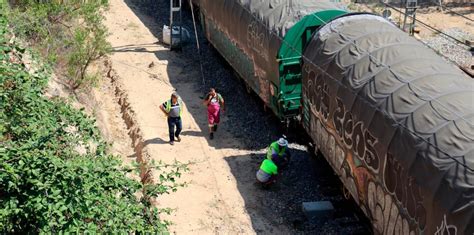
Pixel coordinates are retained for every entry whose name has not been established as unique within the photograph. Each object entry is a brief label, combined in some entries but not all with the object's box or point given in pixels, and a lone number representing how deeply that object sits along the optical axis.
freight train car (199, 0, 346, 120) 15.19
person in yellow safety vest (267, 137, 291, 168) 14.16
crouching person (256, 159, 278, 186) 14.27
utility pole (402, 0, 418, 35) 22.33
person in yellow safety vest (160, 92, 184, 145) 16.05
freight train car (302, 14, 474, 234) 8.93
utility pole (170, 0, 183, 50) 22.60
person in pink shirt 16.52
